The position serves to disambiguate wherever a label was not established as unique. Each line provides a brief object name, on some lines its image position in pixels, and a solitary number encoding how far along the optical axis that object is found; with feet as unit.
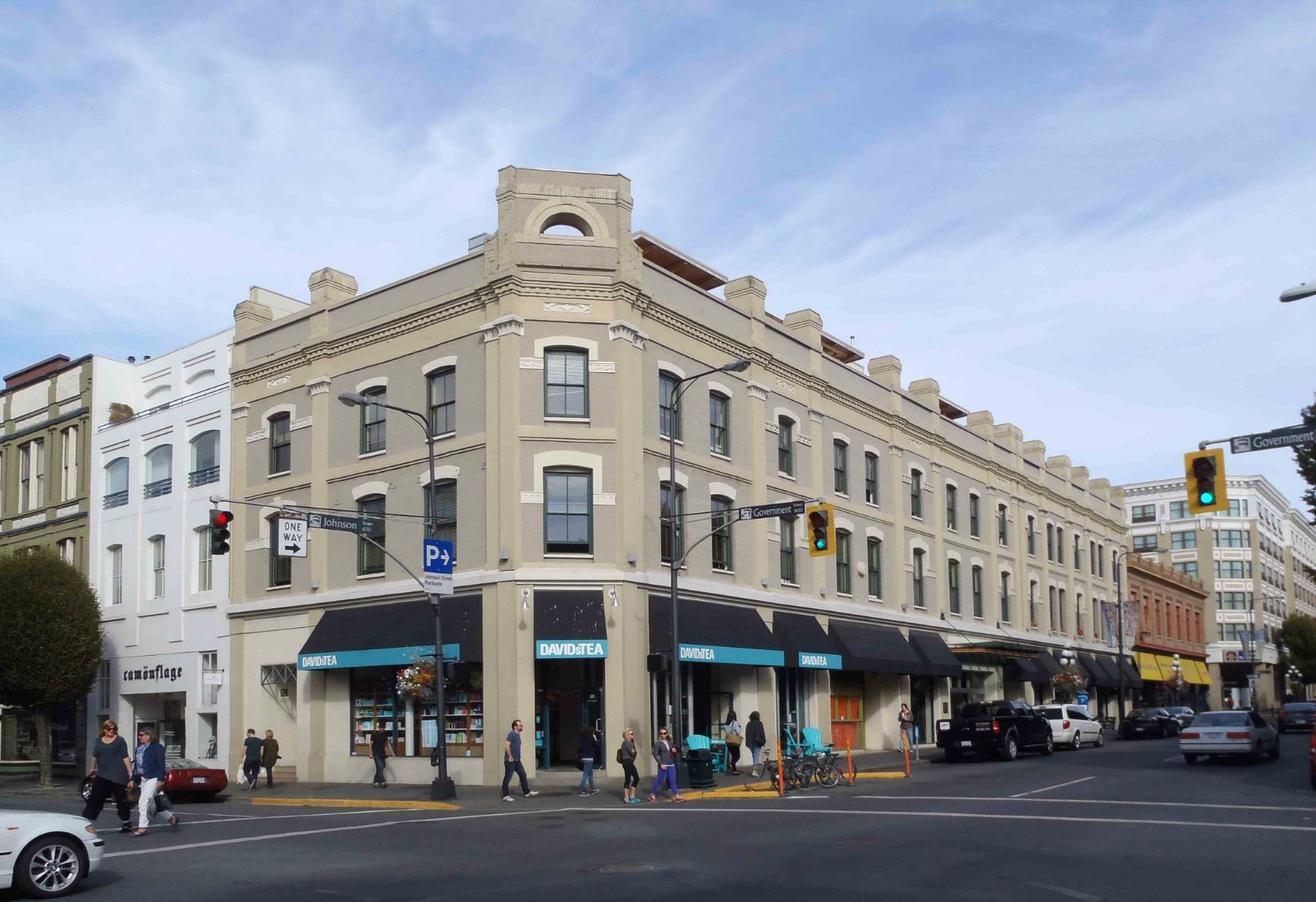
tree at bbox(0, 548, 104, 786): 121.08
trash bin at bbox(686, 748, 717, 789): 90.48
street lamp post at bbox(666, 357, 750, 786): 87.61
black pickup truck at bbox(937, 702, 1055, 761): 114.83
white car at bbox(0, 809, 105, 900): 43.39
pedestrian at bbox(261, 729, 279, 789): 104.47
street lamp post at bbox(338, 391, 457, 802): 87.35
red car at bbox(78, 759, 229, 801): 96.87
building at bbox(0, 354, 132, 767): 141.79
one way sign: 91.68
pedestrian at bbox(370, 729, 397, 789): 99.04
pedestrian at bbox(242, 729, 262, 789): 103.91
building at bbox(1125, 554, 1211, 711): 238.48
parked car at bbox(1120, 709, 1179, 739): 167.43
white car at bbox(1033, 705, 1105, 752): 133.49
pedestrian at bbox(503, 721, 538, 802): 85.81
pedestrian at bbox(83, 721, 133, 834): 64.44
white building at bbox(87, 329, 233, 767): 123.54
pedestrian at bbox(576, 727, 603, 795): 86.12
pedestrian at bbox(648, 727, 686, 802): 83.25
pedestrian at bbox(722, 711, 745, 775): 103.86
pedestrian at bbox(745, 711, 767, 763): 101.50
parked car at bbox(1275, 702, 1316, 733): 182.09
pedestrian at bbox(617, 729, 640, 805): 82.43
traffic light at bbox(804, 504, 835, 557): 88.28
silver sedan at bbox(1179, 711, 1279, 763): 105.19
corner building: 97.40
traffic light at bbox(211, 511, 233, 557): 79.41
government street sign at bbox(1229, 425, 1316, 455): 62.95
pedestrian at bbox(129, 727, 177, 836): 65.82
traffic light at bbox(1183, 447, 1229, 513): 66.85
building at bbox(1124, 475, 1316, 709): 320.29
